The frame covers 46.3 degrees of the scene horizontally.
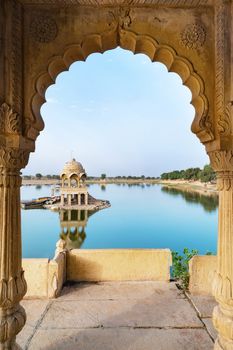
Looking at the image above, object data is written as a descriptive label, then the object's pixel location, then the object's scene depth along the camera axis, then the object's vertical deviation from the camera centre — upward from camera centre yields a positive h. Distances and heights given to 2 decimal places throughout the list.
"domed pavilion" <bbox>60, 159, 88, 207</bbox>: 31.48 -1.16
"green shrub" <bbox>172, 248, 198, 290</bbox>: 5.03 -1.81
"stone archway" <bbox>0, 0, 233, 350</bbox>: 2.61 +1.14
